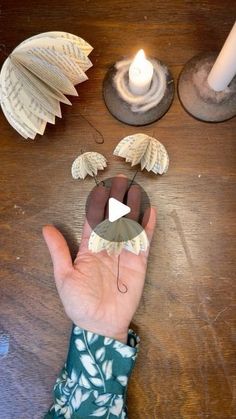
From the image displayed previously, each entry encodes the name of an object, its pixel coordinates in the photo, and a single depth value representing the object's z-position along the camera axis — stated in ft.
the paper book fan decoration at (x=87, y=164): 1.85
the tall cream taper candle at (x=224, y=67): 1.63
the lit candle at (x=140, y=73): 1.72
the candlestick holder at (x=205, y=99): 1.93
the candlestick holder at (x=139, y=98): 1.92
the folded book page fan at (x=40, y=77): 1.64
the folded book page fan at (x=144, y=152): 1.80
